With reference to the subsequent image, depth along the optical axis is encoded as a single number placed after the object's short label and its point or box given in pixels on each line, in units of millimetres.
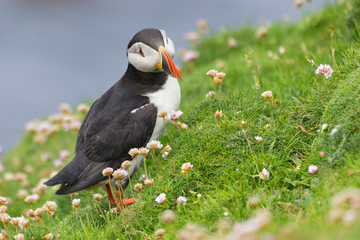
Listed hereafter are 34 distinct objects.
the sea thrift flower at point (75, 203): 9094
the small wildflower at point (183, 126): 9977
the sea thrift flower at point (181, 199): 8187
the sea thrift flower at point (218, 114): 9672
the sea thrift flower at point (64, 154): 14281
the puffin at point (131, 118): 10000
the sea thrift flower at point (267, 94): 9687
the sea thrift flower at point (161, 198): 8335
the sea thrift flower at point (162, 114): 9523
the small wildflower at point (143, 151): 8555
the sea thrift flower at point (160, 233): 7195
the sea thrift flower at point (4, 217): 8898
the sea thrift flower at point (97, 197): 9273
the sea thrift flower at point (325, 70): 9125
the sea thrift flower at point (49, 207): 9289
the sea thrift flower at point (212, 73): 10602
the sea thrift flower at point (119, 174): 8352
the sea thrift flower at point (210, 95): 11045
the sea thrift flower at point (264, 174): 8195
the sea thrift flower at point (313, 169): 7766
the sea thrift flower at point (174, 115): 9500
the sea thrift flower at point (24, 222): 8969
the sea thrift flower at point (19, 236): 8805
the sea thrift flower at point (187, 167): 8673
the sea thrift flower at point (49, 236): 8930
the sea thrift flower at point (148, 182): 8758
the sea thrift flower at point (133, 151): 8664
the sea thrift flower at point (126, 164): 8580
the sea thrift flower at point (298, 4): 14891
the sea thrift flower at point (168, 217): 6898
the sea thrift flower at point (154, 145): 8953
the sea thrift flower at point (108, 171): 8609
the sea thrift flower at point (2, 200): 9422
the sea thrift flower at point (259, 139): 8784
